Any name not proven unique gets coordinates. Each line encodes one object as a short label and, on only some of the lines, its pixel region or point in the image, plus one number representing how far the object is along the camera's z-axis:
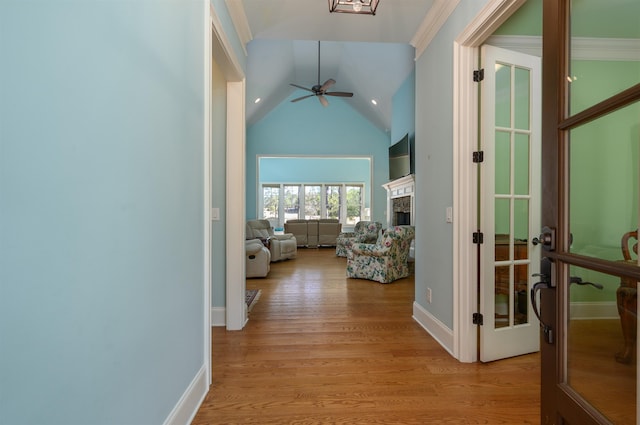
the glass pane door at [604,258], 0.83
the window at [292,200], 11.59
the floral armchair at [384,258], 4.30
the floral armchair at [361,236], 5.47
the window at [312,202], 11.66
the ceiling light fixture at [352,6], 1.99
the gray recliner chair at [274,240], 5.84
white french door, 2.00
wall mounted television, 6.15
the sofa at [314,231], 8.39
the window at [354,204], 11.66
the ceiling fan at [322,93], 5.95
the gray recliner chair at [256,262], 4.48
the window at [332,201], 11.65
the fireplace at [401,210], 6.33
